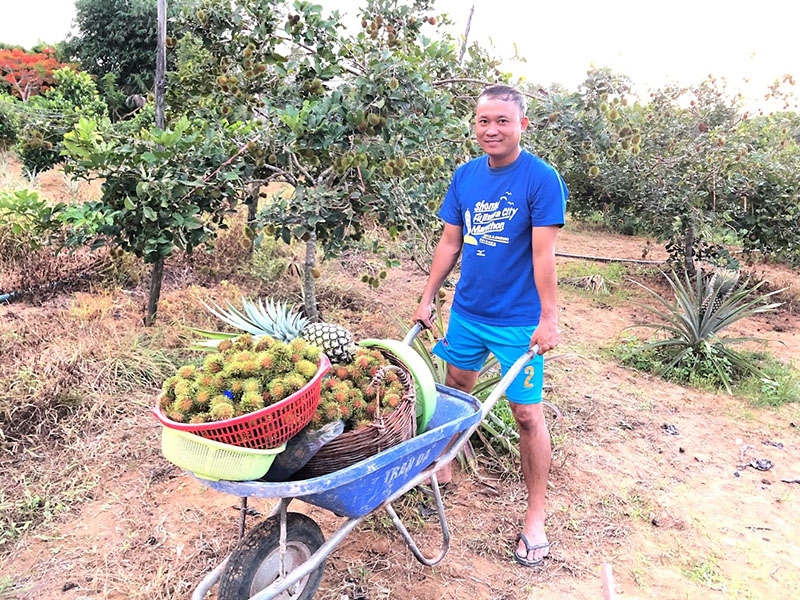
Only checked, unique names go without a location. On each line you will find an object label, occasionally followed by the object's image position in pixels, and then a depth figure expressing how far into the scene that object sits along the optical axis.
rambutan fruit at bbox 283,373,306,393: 1.53
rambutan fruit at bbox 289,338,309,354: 1.70
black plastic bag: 1.62
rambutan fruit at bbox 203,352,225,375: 1.65
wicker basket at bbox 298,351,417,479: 1.70
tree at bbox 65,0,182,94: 15.08
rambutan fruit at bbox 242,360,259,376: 1.60
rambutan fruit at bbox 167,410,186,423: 1.49
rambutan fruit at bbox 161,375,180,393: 1.59
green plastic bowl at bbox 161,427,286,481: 1.43
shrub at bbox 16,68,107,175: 4.36
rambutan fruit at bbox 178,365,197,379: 1.63
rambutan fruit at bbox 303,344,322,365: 1.71
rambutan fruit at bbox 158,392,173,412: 1.57
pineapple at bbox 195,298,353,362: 1.97
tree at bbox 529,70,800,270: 5.83
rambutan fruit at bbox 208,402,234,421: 1.44
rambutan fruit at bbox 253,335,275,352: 1.73
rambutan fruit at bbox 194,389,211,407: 1.52
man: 2.22
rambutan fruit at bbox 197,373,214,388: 1.57
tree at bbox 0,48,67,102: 13.41
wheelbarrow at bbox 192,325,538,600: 1.55
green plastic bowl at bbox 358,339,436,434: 1.95
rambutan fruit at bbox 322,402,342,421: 1.71
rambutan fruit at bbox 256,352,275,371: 1.60
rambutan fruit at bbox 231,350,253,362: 1.65
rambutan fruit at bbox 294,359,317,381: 1.60
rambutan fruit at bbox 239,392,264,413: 1.48
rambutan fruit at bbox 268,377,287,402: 1.51
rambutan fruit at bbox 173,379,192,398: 1.54
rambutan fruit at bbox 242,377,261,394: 1.53
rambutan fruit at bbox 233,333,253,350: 1.76
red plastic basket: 1.42
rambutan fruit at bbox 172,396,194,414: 1.50
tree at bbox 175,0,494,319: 3.05
